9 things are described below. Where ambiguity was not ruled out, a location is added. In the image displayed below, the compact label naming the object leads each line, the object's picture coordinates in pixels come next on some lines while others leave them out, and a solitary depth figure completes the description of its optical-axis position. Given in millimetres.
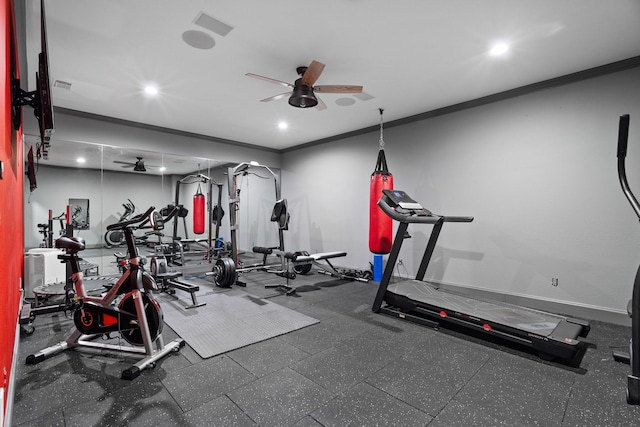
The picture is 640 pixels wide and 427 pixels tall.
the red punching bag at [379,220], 4395
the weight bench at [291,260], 4764
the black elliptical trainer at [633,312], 1719
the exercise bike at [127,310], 2447
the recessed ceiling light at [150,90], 4103
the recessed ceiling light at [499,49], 3067
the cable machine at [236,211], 5078
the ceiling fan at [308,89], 3205
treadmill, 2578
